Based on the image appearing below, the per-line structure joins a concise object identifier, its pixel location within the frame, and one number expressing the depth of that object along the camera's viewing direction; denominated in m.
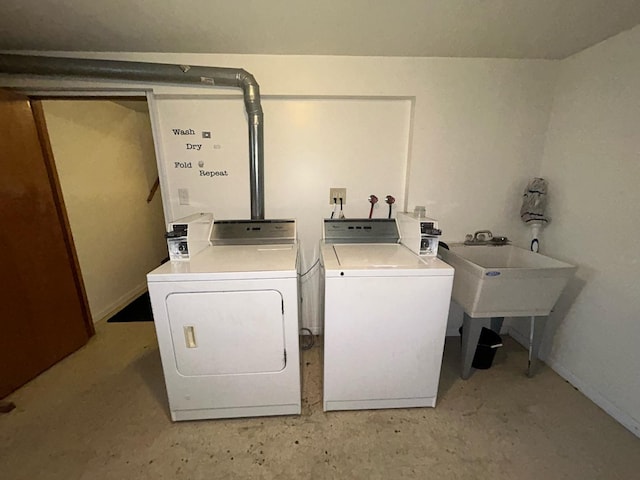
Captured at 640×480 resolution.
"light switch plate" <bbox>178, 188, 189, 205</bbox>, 2.10
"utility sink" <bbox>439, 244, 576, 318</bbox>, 1.59
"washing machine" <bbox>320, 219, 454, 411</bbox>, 1.41
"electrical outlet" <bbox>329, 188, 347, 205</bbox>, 2.16
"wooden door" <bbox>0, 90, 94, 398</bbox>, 1.72
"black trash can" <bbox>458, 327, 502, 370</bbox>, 1.93
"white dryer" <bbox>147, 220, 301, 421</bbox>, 1.34
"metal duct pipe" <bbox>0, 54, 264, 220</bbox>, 1.70
